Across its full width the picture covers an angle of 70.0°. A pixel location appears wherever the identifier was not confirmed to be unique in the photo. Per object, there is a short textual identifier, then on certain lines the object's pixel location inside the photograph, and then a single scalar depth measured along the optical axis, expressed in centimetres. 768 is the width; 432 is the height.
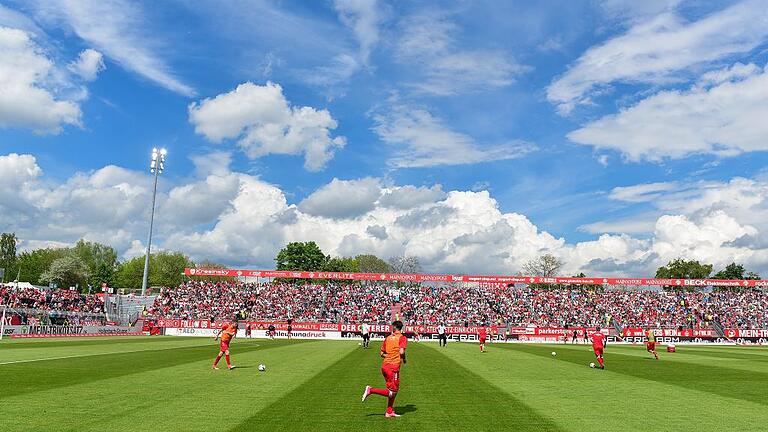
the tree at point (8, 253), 12812
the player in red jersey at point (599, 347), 2425
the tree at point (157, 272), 13975
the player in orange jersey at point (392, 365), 1157
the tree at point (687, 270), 13512
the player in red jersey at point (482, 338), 3626
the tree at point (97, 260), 12912
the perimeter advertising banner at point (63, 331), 4469
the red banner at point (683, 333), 6325
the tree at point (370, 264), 16450
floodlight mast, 6912
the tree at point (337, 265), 14238
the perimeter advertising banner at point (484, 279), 7181
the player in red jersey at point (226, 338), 2028
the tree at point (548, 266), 13275
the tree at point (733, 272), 13650
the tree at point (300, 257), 13075
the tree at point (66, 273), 11669
